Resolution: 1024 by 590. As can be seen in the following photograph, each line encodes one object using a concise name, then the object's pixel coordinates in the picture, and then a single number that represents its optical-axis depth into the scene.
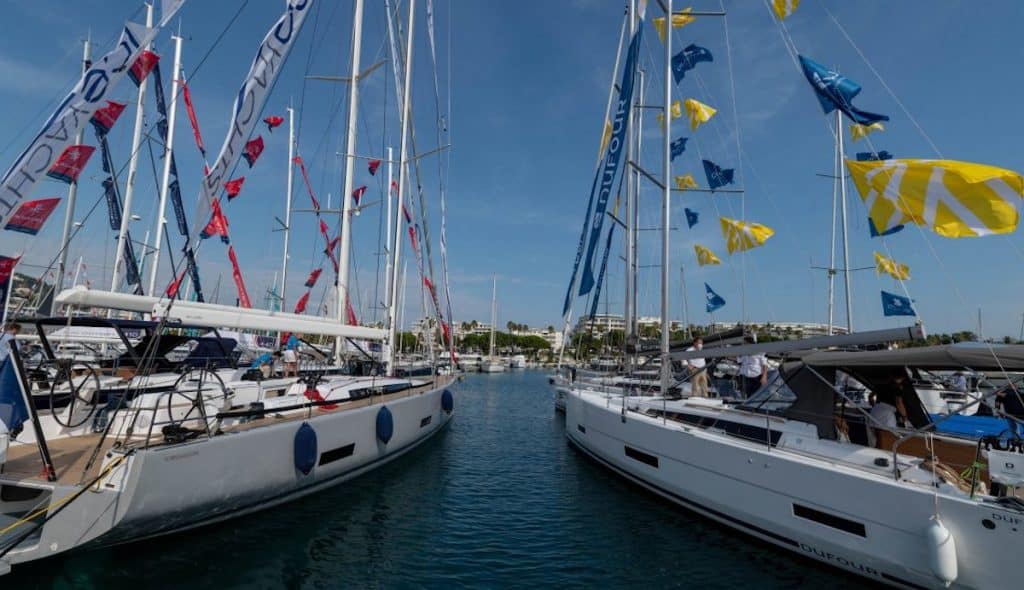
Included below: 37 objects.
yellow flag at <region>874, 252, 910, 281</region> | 20.97
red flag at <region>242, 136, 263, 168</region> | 17.78
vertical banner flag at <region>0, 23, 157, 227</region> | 6.33
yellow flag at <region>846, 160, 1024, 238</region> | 5.74
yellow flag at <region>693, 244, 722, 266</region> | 17.44
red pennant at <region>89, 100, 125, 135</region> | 12.84
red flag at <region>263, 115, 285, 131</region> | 20.16
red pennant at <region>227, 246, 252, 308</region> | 21.61
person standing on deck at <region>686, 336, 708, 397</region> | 12.66
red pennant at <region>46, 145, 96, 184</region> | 10.55
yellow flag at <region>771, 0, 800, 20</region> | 10.15
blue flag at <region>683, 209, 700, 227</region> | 18.80
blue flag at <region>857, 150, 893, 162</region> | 12.71
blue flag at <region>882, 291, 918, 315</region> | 20.86
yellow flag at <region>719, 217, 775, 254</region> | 12.66
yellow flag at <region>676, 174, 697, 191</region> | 19.96
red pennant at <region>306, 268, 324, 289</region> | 24.95
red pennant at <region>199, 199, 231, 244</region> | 17.89
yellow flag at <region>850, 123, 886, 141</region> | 12.81
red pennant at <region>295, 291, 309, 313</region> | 22.53
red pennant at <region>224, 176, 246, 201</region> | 20.20
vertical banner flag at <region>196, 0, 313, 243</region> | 7.36
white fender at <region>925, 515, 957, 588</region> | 5.46
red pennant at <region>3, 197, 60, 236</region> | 10.07
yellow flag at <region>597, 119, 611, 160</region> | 17.09
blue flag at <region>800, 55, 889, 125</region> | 8.20
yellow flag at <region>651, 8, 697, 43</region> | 14.63
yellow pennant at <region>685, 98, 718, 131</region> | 15.52
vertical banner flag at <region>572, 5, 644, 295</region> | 13.01
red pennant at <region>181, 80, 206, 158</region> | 15.97
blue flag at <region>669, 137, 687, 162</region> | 20.09
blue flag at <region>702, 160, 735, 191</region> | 15.55
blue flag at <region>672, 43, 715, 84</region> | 15.04
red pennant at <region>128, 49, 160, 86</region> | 10.84
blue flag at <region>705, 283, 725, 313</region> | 21.73
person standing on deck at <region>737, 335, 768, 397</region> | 13.02
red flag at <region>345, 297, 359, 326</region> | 13.94
